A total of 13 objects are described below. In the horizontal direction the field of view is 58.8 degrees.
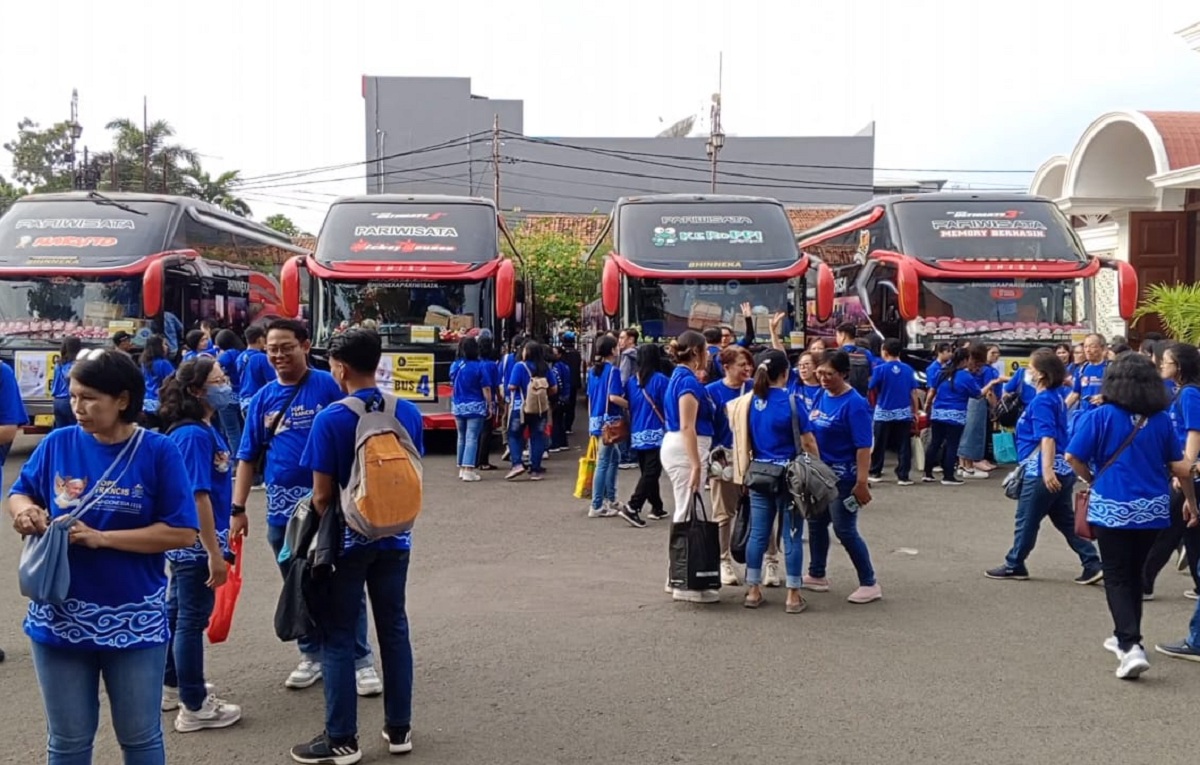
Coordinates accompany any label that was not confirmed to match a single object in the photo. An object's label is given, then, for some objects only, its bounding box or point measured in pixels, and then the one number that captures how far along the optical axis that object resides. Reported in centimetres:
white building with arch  1827
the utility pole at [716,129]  3622
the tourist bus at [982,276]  1351
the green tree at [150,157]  3859
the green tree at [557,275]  2747
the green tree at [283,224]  4716
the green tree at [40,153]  4525
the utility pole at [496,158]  3521
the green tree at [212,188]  3941
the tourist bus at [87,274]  1357
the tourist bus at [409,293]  1367
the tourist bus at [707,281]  1378
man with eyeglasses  487
